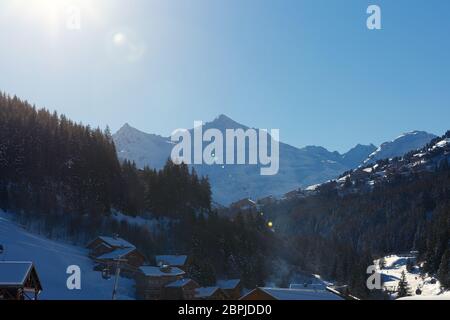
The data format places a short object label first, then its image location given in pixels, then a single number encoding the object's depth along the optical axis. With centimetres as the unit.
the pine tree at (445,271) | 12092
